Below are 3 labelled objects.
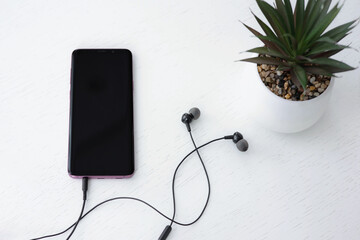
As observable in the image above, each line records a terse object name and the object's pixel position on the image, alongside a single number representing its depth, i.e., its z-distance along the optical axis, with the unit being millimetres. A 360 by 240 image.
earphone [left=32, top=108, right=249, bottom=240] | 748
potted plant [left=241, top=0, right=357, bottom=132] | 636
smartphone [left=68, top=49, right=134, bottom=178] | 771
